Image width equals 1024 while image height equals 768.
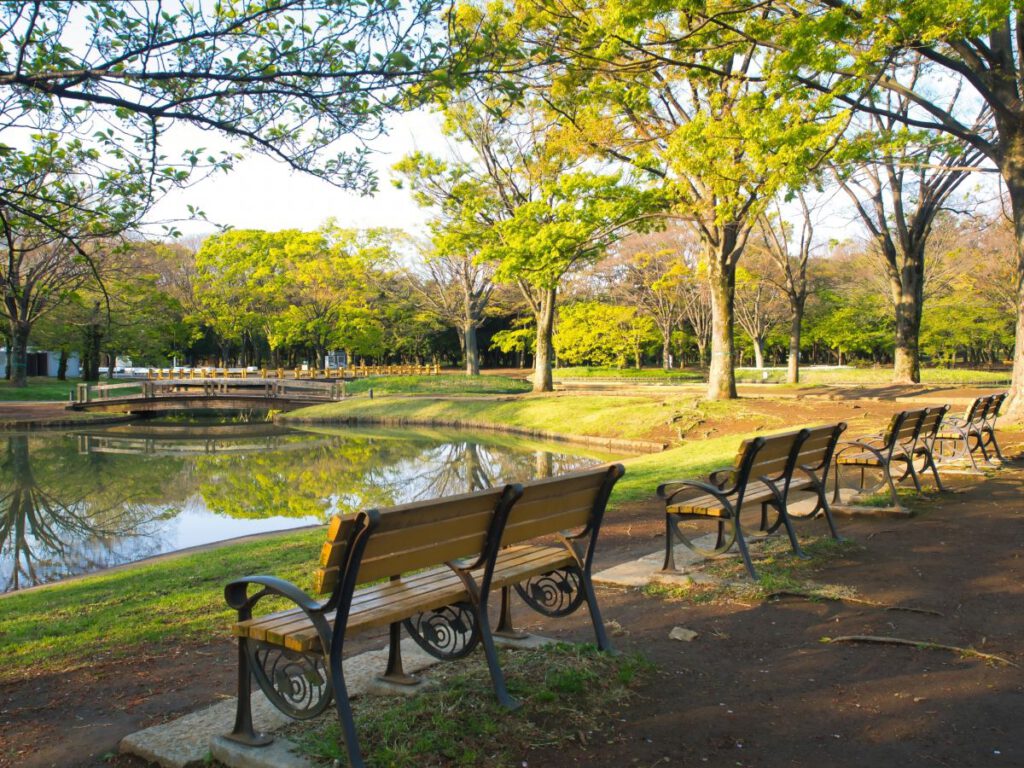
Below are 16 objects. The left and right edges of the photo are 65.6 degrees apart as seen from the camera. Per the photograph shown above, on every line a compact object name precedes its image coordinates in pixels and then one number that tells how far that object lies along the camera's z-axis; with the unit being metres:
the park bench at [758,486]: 5.63
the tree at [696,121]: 12.68
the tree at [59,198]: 6.72
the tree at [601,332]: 43.50
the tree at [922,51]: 10.56
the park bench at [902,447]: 7.77
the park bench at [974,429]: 9.91
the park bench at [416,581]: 3.07
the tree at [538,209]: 18.72
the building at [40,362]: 57.00
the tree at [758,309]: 41.67
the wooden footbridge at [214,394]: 37.25
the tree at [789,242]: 29.06
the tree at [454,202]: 28.19
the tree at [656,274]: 36.50
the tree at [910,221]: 22.45
